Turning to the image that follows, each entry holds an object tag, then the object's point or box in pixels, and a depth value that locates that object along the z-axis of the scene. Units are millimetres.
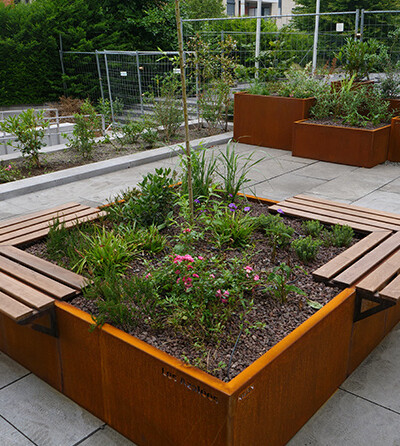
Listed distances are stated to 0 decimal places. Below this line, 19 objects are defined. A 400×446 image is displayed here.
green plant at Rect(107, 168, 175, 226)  4164
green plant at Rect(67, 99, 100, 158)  8258
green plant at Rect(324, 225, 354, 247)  3883
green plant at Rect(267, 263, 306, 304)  3029
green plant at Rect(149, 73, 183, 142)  9359
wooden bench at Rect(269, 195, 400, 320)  3074
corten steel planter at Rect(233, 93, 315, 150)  8914
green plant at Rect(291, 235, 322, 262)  3605
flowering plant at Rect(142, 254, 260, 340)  2766
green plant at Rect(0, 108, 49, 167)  7445
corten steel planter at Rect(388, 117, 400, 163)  8258
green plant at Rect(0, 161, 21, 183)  7184
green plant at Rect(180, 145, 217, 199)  4566
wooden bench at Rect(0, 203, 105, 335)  2869
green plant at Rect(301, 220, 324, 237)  4043
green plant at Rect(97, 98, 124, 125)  12905
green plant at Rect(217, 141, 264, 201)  4660
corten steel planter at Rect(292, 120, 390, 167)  7930
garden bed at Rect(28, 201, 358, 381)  2543
